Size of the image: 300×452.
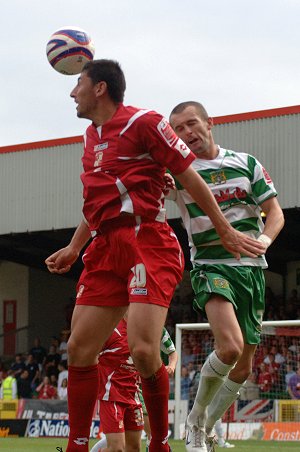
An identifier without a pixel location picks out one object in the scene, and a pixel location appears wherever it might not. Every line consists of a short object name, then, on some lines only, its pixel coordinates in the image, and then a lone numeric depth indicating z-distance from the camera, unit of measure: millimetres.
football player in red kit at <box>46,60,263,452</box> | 6039
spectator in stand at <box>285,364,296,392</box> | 19819
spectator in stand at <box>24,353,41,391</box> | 30297
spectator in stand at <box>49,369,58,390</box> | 28828
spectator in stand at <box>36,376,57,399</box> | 26844
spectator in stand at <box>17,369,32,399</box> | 29089
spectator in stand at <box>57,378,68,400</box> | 25619
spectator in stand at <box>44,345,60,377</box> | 29812
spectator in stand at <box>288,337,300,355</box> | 19312
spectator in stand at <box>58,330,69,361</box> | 31544
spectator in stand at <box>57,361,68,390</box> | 26859
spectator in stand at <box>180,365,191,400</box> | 18688
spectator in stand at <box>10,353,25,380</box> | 30125
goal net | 18328
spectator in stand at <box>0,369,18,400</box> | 27438
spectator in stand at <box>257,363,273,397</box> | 19911
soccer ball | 11102
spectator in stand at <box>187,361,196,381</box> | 19078
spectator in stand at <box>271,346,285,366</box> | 19548
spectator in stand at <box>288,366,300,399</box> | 19111
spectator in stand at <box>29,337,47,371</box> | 32344
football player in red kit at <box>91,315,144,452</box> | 8171
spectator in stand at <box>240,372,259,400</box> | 19469
